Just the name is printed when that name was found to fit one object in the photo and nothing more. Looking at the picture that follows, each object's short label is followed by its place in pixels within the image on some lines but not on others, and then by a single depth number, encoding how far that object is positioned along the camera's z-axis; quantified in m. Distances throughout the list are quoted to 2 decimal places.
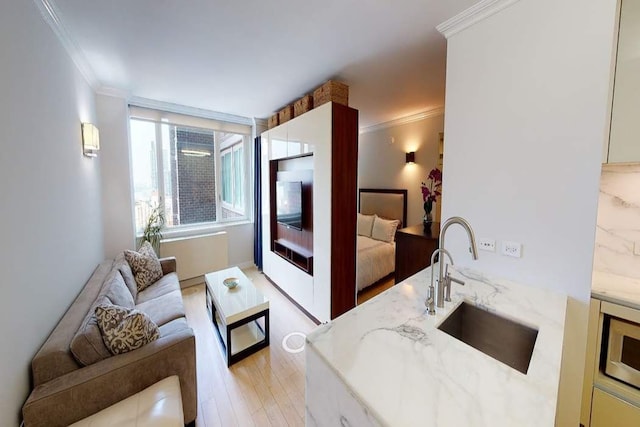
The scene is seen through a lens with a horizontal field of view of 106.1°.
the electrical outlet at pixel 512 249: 1.44
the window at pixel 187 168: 3.53
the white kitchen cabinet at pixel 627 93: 1.16
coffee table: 2.13
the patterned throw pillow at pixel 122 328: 1.41
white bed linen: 3.21
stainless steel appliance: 1.21
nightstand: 2.42
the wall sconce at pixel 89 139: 2.22
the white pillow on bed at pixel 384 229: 3.82
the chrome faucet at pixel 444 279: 1.06
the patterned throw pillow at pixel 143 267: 2.63
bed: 3.29
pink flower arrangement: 2.87
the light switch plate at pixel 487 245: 1.54
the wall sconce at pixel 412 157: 3.88
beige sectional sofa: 1.17
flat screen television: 3.10
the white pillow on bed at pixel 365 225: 4.11
